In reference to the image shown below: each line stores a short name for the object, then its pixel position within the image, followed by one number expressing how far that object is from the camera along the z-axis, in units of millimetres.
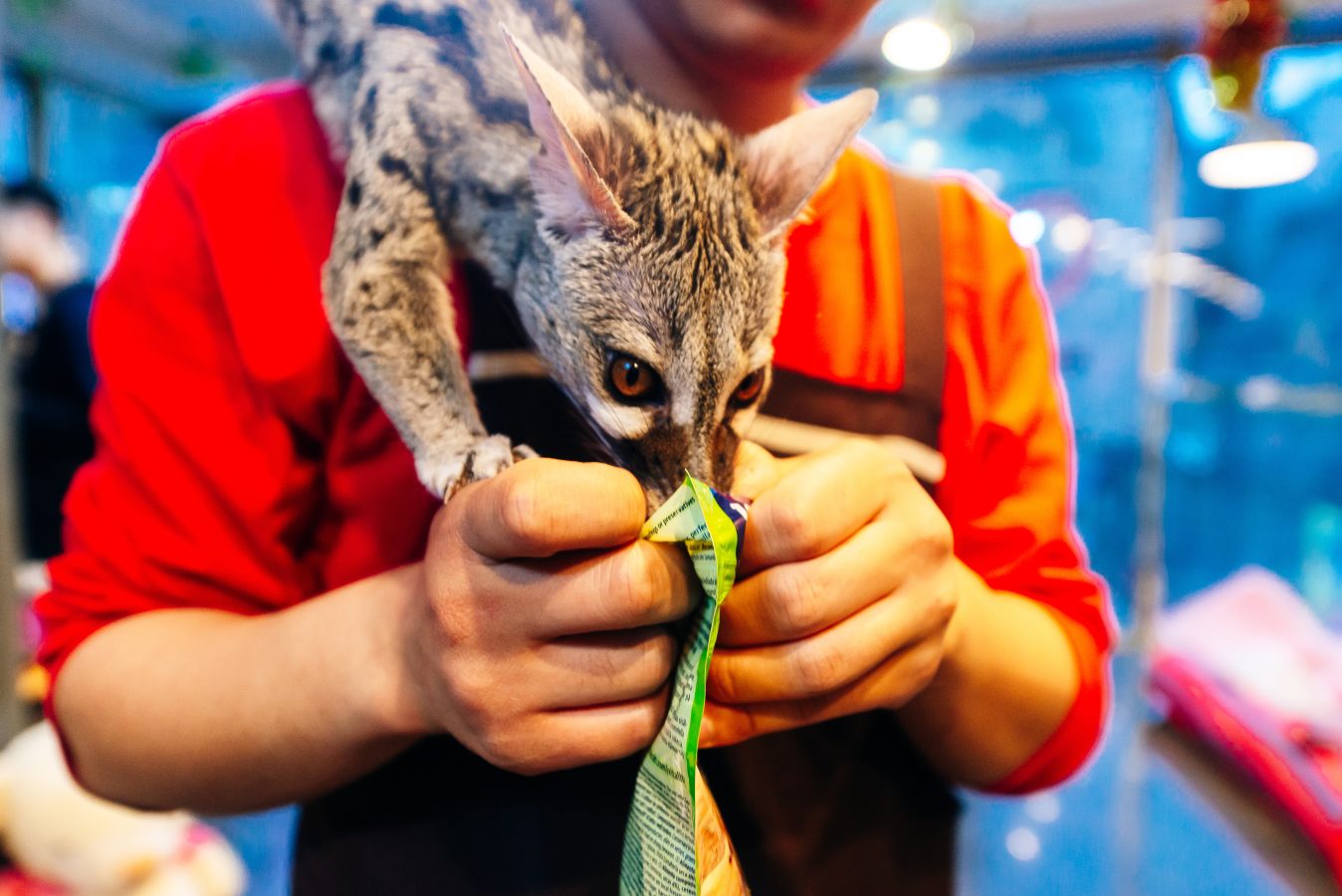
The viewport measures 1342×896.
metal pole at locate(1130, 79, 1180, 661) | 935
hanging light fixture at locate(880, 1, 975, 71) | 820
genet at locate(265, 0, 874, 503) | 478
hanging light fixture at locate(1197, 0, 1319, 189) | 850
